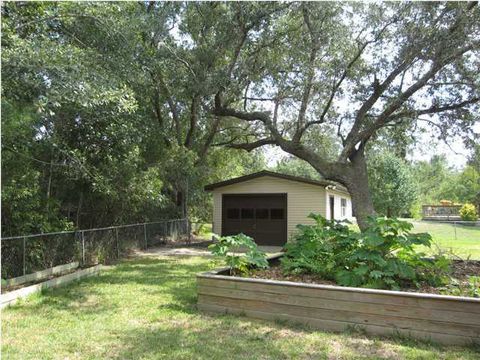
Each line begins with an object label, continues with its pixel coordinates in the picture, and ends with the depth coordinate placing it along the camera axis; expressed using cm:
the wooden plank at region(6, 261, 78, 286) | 644
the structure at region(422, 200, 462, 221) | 3334
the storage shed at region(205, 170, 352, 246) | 1404
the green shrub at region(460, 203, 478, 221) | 2853
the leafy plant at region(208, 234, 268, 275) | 550
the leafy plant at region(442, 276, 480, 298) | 432
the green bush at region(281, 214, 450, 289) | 476
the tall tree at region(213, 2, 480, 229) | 977
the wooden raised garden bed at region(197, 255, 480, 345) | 396
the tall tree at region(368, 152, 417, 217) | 2627
